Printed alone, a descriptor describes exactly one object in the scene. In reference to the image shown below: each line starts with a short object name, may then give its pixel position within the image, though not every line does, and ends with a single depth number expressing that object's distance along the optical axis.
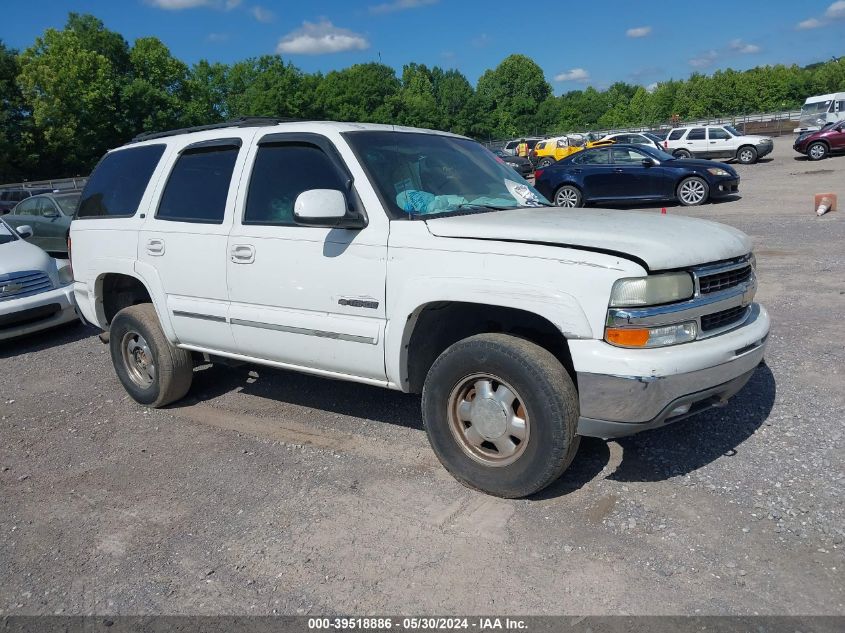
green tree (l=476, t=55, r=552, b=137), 110.81
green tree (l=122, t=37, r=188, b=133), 61.16
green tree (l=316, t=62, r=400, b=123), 80.51
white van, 35.25
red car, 27.33
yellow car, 34.50
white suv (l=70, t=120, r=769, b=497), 3.30
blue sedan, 17.08
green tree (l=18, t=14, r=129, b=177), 54.56
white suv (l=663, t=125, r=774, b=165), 28.30
